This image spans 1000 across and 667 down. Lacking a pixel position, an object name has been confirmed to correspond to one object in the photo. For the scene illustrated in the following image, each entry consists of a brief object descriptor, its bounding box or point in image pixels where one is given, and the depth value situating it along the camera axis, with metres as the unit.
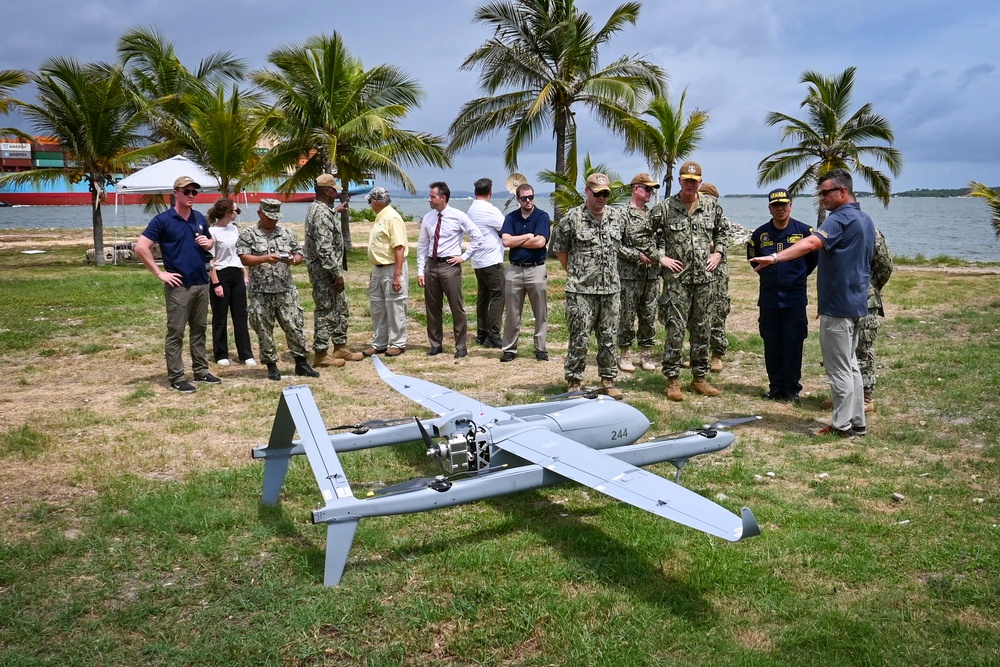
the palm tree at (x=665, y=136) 23.66
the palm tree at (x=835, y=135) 27.58
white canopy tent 21.92
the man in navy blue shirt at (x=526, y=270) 10.01
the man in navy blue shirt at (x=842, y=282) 6.66
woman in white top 10.16
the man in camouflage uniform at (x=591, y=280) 8.18
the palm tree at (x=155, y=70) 27.30
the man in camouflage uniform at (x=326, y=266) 9.65
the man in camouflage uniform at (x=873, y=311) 7.52
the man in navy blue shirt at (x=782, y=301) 8.41
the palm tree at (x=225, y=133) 21.47
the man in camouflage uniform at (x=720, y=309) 9.31
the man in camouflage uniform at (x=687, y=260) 8.31
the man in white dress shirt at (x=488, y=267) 11.13
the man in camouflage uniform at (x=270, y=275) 8.85
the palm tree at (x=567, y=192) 21.88
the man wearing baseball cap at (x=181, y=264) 8.41
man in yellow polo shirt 10.31
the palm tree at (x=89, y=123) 22.14
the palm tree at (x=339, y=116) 23.55
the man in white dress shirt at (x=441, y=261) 10.72
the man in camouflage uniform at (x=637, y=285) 9.48
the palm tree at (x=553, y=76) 23.52
